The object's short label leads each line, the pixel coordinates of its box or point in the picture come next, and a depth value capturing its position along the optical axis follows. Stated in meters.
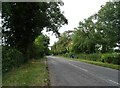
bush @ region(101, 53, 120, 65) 13.43
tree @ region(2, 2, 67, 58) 11.21
